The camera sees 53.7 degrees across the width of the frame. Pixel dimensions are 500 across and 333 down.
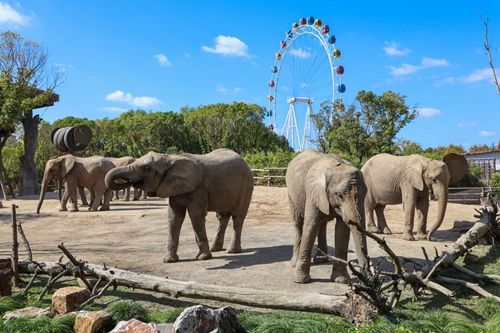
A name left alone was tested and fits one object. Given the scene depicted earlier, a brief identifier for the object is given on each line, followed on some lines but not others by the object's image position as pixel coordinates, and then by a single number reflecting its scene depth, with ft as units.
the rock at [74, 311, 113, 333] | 18.17
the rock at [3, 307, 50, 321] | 19.53
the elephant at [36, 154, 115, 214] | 59.26
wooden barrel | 77.46
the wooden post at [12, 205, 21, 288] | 25.03
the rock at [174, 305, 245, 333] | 16.93
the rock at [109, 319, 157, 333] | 16.88
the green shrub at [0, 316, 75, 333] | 17.98
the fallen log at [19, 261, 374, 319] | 18.66
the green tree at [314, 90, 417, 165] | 113.50
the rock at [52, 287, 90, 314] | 20.47
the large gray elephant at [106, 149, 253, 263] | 29.19
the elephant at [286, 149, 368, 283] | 21.90
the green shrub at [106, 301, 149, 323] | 19.31
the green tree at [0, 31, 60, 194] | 79.51
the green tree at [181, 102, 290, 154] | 161.21
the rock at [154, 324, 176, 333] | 17.04
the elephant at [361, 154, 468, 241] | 37.32
